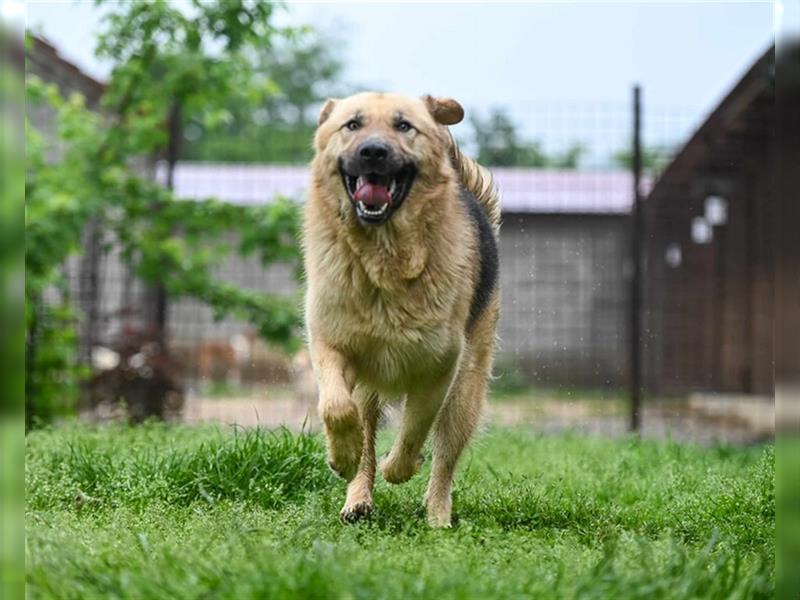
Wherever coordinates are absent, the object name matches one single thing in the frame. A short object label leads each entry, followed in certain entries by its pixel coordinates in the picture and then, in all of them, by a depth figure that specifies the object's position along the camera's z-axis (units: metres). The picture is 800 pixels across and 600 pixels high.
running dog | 4.39
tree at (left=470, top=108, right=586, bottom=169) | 10.28
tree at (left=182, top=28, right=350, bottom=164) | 20.50
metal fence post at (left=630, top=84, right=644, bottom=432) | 9.83
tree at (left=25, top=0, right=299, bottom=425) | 9.17
